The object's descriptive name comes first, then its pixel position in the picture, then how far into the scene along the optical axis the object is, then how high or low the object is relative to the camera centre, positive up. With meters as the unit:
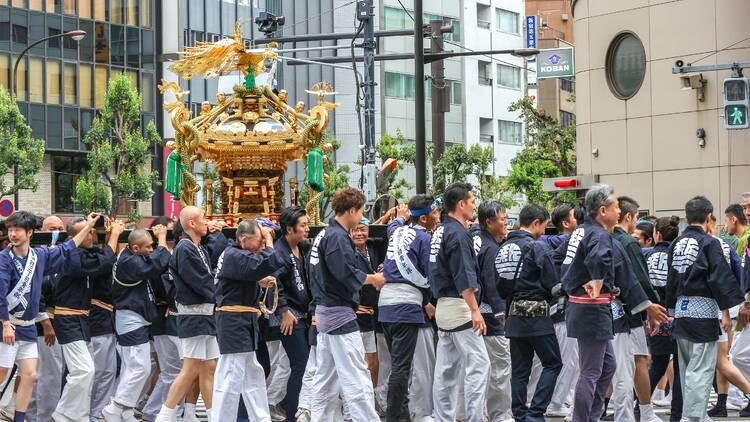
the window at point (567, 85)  72.25 +6.90
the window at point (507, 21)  69.00 +10.02
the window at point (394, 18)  62.06 +9.17
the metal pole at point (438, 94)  27.30 +2.94
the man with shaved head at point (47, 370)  12.54 -1.46
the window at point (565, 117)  71.62 +5.10
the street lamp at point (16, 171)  35.03 +1.37
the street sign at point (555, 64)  41.41 +4.66
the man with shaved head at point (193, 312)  11.38 -0.84
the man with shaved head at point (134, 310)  12.23 -0.88
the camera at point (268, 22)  25.71 +3.75
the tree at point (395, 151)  47.75 +2.23
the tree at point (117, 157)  43.72 +1.98
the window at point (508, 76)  68.75 +7.06
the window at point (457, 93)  65.31 +5.90
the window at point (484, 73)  67.31 +7.07
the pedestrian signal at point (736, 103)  23.48 +1.87
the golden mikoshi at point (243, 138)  16.92 +0.98
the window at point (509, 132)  68.56 +4.09
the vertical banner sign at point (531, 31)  63.95 +8.69
